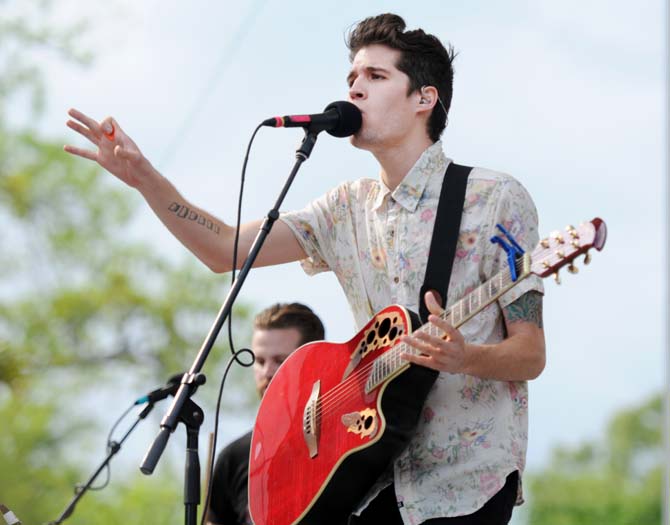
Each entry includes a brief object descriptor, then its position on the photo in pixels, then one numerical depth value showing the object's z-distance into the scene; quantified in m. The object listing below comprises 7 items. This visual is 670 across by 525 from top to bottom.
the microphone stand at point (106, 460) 7.57
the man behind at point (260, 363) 9.74
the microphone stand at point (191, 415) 5.90
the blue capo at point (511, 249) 5.81
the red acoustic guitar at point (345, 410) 5.89
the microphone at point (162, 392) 6.90
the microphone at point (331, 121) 6.58
